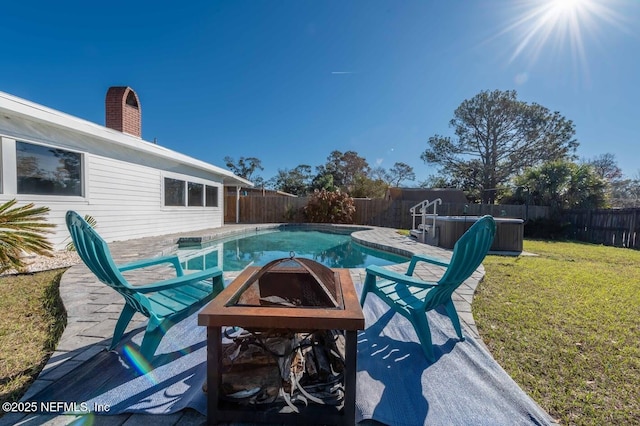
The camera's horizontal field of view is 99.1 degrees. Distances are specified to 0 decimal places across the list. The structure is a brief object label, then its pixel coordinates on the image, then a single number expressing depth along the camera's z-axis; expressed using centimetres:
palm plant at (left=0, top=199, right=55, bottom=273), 312
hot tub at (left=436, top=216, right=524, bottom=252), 721
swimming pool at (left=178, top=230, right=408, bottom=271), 649
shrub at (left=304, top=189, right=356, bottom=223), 1448
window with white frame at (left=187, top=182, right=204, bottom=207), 1033
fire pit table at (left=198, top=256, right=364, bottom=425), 134
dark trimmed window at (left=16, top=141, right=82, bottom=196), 512
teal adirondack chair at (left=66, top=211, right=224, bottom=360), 183
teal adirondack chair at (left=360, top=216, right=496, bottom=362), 204
